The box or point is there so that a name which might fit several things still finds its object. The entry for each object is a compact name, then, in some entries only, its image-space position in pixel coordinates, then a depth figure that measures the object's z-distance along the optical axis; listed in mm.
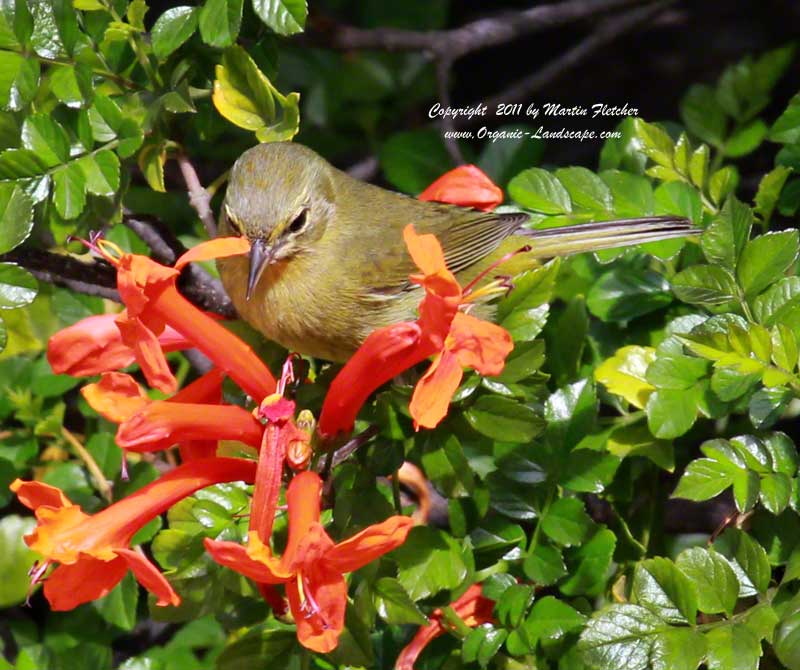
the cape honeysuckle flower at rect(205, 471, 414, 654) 3215
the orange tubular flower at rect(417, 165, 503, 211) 5211
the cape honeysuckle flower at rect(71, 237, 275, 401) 3600
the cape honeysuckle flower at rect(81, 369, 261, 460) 3617
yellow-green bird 5270
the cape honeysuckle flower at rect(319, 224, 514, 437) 3344
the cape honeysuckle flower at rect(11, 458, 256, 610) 3443
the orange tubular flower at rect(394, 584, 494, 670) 4219
